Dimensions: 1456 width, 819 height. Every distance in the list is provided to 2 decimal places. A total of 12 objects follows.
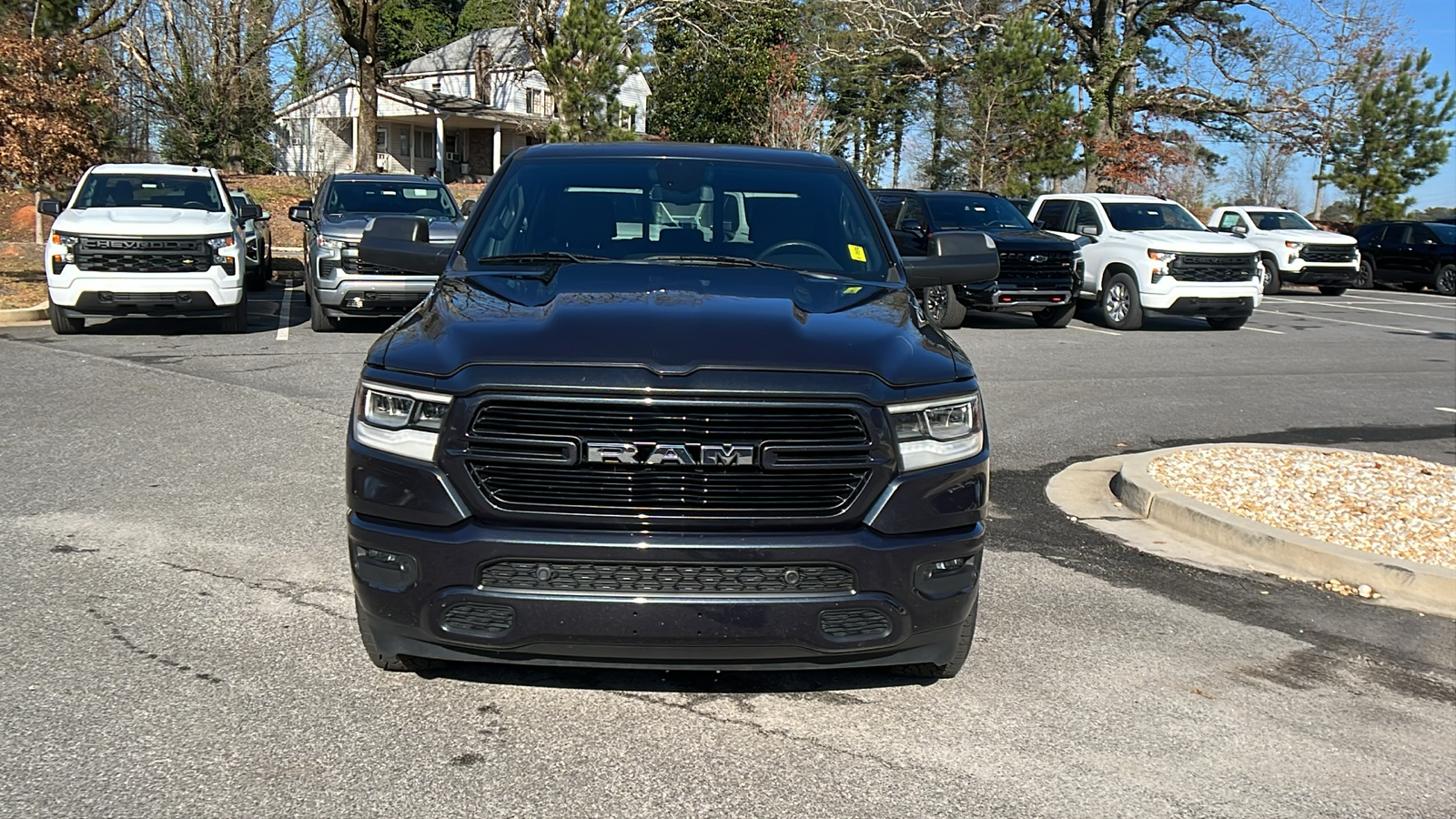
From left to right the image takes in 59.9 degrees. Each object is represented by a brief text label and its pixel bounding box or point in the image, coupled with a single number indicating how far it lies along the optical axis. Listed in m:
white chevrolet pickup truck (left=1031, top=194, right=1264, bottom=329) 17.78
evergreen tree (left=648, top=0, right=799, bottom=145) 40.94
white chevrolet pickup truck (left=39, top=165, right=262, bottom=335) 13.31
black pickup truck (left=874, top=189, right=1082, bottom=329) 17.11
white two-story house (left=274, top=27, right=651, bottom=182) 50.69
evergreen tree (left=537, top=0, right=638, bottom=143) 24.95
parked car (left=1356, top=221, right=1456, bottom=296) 29.25
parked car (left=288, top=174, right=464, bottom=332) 14.30
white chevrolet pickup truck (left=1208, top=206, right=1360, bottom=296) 26.70
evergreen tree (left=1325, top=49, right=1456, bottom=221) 39.09
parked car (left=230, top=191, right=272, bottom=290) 17.36
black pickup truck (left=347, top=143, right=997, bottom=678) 3.63
